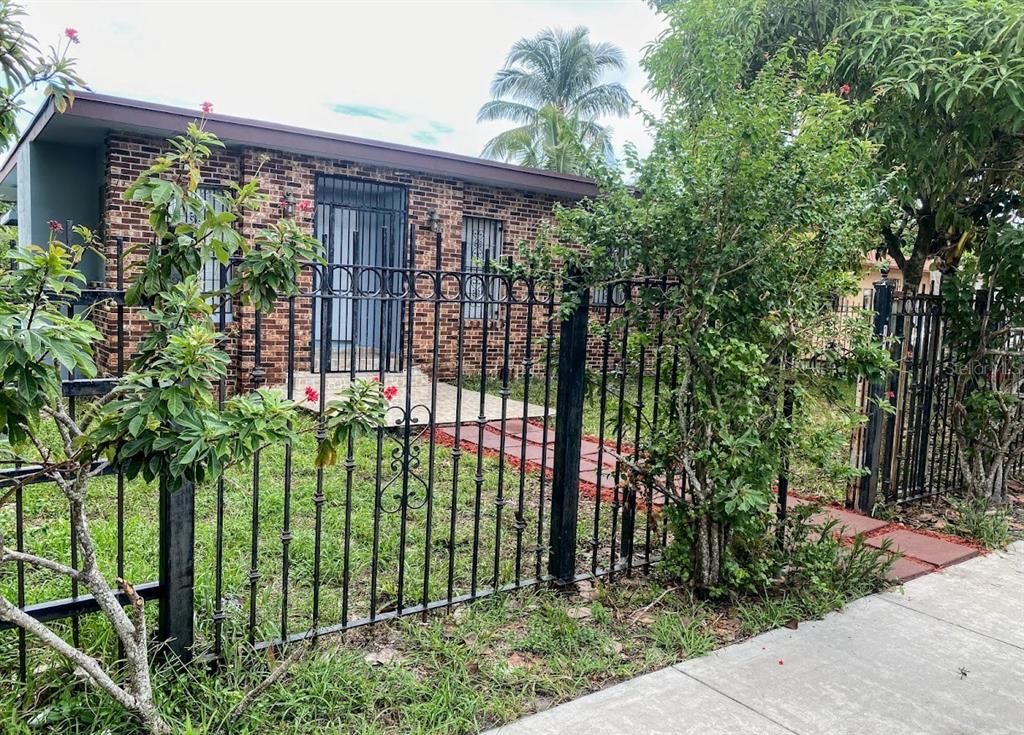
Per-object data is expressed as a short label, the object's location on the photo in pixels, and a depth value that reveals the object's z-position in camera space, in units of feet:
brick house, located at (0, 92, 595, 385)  27.43
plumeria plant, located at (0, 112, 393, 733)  5.76
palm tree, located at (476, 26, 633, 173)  102.89
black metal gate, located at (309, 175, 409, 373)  32.04
